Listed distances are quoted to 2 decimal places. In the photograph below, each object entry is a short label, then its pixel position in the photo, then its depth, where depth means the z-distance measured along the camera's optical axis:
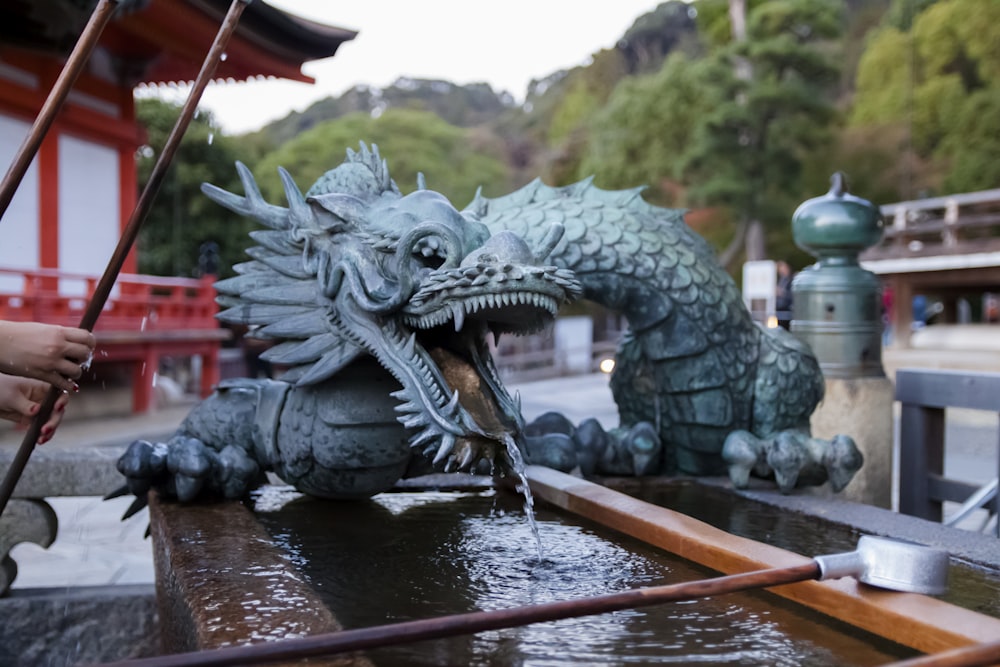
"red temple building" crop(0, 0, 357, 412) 8.87
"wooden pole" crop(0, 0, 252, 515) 2.03
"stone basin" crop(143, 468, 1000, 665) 1.53
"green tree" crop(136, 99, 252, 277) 20.64
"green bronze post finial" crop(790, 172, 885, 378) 3.88
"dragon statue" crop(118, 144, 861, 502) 2.19
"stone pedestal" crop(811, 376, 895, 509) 3.99
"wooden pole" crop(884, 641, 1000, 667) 1.00
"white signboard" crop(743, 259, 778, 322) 9.98
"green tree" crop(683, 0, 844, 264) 21.05
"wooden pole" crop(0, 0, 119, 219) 1.84
